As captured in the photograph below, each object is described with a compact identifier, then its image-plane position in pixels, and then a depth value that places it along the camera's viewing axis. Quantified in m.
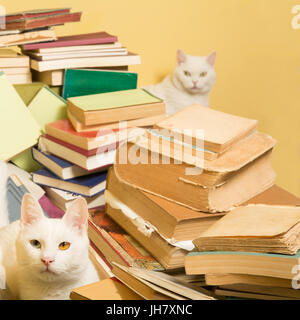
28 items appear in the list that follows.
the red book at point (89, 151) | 1.71
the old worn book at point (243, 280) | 1.27
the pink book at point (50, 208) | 1.72
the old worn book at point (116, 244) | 1.51
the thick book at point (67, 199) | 1.72
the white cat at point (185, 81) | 2.18
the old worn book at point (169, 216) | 1.49
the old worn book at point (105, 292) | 1.41
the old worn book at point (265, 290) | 1.28
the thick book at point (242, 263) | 1.23
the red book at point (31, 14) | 1.84
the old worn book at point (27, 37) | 1.85
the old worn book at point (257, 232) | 1.26
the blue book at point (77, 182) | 1.73
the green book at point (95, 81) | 1.88
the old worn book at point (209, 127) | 1.55
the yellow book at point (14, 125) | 1.76
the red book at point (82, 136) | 1.71
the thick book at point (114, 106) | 1.74
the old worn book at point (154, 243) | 1.49
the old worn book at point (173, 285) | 1.31
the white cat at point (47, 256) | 1.43
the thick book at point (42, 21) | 1.84
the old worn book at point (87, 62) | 1.85
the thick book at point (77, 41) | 1.86
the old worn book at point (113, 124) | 1.75
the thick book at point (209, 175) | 1.51
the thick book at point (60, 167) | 1.73
